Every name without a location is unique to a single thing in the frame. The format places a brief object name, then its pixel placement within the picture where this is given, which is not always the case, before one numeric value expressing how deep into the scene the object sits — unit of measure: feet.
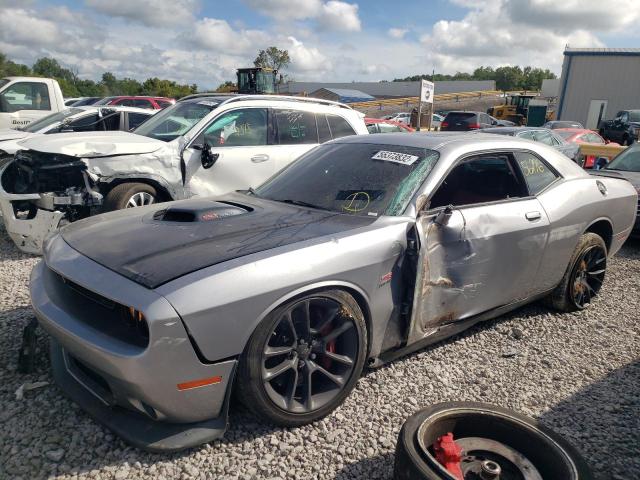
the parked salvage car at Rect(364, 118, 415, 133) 45.37
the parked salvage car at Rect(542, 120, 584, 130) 71.46
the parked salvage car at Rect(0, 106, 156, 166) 28.48
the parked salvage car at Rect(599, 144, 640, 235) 22.99
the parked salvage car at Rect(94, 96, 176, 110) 53.11
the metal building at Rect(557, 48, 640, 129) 105.50
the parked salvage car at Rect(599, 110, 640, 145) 70.90
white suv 17.03
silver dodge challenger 7.16
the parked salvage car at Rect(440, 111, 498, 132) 66.02
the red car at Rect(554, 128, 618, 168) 44.88
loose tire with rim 6.67
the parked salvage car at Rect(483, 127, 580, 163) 35.87
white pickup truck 36.58
